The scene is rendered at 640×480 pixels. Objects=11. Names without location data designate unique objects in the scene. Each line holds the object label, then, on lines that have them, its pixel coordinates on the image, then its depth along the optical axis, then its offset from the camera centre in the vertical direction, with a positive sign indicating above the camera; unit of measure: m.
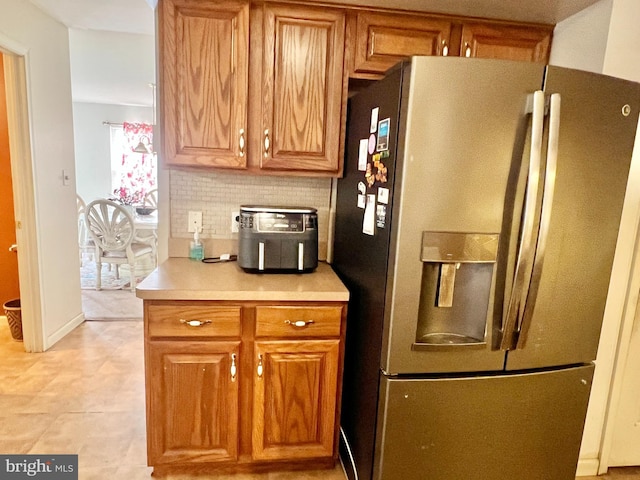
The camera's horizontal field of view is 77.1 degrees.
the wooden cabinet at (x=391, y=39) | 1.76 +0.63
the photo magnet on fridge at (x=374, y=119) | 1.48 +0.23
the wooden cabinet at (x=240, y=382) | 1.57 -0.83
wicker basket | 2.91 -1.12
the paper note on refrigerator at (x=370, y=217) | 1.47 -0.13
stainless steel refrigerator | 1.21 -0.23
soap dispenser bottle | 2.04 -0.38
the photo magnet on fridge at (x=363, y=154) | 1.58 +0.11
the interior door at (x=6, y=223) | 3.10 -0.48
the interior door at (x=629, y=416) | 1.82 -1.03
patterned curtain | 6.39 +0.04
